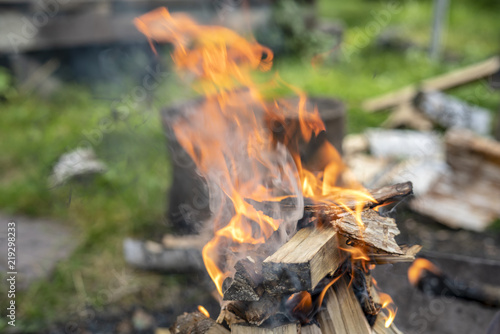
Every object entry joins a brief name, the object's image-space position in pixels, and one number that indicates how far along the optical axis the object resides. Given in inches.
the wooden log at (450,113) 106.5
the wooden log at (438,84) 102.6
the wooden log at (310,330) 49.0
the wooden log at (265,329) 47.1
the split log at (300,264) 44.1
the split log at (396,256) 50.9
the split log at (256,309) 47.2
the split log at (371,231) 48.4
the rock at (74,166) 96.5
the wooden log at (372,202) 50.8
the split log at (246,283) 45.9
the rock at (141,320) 81.3
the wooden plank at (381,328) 53.1
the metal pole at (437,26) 127.3
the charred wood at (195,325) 51.5
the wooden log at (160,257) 86.4
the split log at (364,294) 52.3
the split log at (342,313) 49.5
